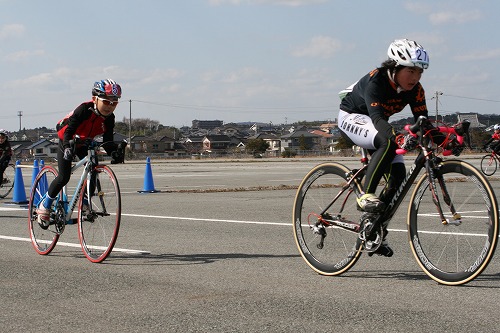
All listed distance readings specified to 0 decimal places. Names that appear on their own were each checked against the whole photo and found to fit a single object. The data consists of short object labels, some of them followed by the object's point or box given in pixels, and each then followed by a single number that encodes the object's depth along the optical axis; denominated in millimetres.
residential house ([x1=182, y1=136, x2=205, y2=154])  151125
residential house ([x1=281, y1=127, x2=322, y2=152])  157500
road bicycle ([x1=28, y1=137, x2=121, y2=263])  7051
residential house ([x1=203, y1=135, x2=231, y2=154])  159125
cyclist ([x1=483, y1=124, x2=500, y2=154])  25134
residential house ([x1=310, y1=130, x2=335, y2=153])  152000
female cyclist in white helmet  5363
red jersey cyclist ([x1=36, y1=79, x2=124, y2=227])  7309
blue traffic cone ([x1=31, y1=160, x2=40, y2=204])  15255
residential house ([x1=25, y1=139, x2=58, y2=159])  124038
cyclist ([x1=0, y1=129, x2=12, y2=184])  17484
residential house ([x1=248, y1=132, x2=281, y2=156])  166625
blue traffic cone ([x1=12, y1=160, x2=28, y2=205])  16391
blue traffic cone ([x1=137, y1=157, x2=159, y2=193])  19422
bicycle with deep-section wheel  4926
